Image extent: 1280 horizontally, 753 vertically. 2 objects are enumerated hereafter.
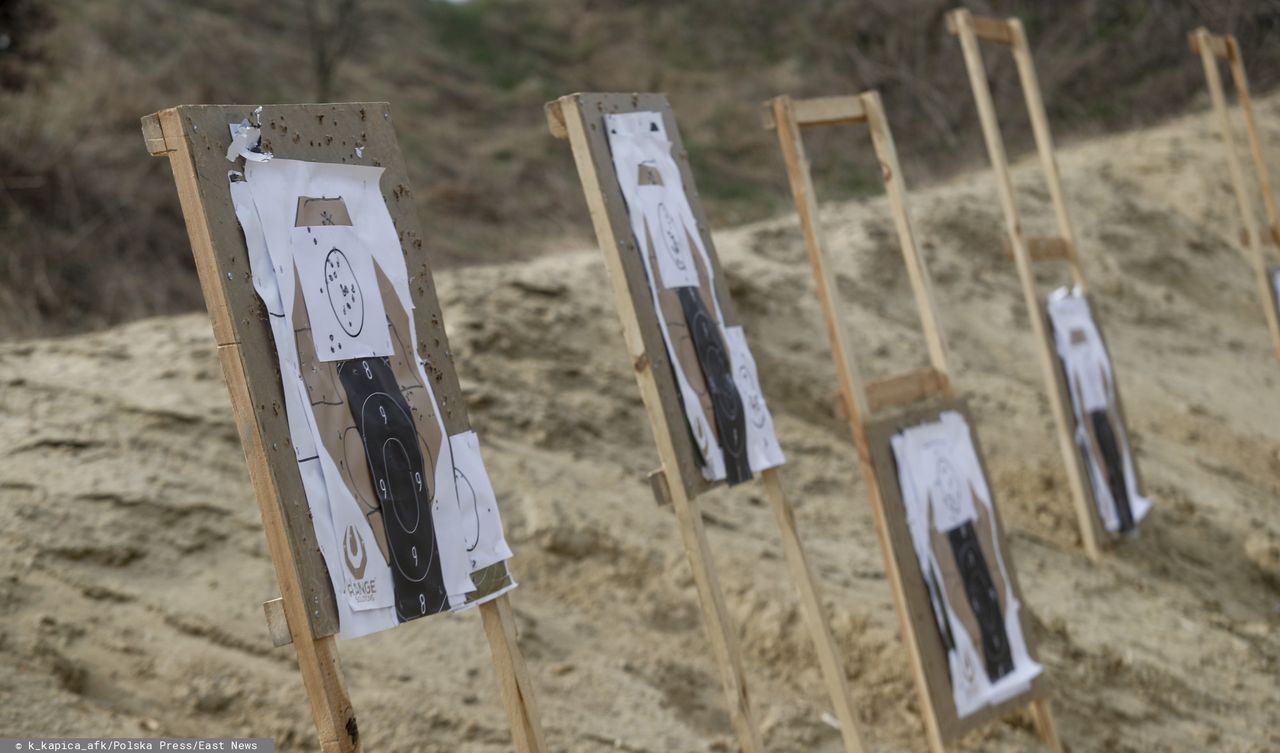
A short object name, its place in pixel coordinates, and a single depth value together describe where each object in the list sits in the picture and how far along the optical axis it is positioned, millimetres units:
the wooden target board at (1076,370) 5320
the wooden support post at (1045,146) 5781
